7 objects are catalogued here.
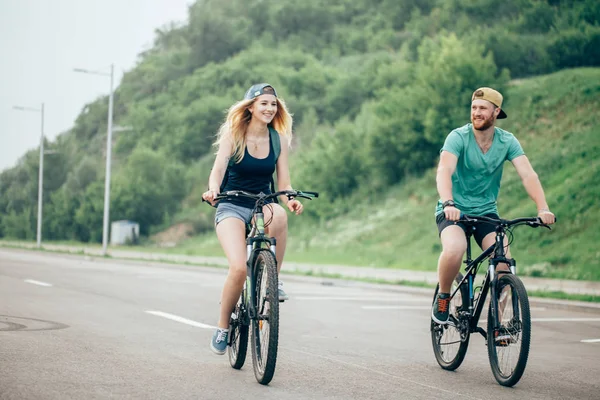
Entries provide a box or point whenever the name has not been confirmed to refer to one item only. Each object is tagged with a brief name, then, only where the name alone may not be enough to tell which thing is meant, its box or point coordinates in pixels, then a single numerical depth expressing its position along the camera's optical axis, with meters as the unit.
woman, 6.78
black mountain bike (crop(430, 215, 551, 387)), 6.40
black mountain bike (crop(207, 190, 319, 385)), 6.19
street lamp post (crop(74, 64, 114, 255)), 38.26
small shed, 56.44
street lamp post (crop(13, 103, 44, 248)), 50.72
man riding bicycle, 7.04
